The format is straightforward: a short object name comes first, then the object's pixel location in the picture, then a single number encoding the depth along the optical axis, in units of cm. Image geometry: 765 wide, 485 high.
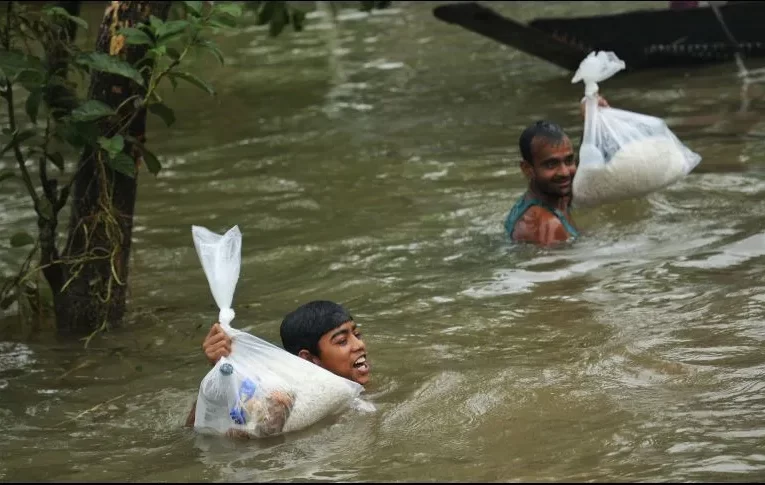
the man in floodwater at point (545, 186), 1315
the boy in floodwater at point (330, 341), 914
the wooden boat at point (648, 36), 2080
